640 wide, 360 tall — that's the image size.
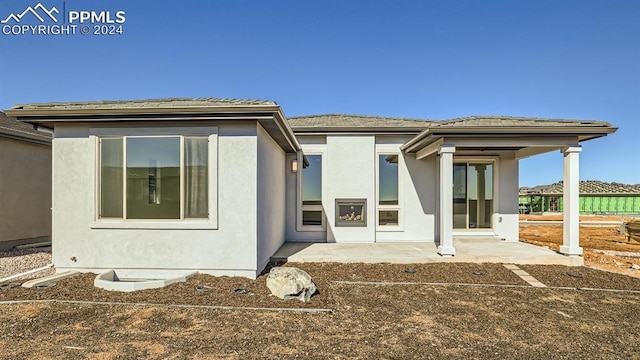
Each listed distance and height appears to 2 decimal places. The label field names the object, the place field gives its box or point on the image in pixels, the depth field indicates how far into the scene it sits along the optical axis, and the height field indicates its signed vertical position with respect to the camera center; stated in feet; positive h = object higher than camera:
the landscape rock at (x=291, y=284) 14.57 -5.22
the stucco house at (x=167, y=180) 17.65 +0.16
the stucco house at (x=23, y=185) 26.58 -0.25
